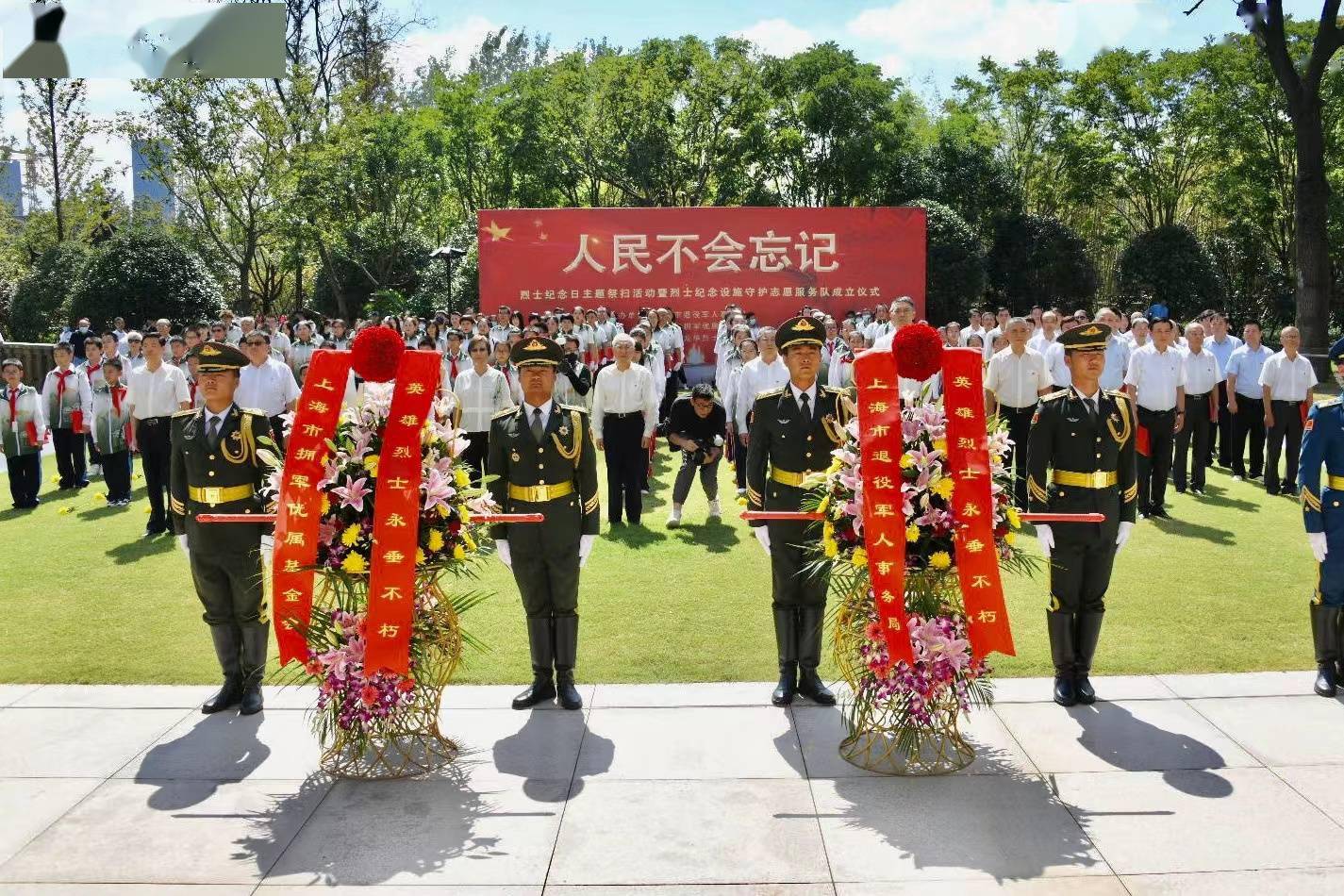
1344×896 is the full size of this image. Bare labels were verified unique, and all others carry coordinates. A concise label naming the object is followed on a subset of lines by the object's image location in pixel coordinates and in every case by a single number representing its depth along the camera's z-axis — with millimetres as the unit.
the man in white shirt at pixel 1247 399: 12000
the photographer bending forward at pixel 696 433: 10078
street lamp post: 20188
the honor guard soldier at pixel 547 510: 5789
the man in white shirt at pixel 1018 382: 10164
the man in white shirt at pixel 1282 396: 11344
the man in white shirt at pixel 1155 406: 10219
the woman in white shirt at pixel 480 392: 10820
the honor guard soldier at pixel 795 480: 5730
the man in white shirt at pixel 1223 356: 12836
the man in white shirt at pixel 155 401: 9680
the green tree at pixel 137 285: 23875
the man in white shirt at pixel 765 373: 9953
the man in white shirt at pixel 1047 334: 11781
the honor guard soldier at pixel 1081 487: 5668
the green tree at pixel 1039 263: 28766
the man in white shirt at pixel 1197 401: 11473
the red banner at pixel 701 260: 20953
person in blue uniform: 5785
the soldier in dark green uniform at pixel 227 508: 5723
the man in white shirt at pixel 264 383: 9961
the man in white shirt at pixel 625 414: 9961
